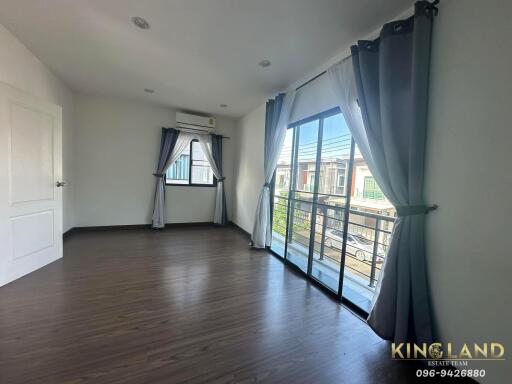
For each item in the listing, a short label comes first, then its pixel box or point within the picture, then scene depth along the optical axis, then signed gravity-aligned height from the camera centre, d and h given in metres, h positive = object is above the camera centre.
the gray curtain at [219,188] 4.99 -0.23
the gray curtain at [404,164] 1.47 +0.17
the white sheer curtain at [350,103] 1.85 +0.79
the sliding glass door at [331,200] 2.36 -0.20
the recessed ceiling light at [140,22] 1.92 +1.44
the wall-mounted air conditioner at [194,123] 4.52 +1.22
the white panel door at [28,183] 2.15 -0.15
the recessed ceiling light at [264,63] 2.50 +1.43
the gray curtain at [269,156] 3.19 +0.41
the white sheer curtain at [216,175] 4.93 +0.09
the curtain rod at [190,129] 4.65 +1.06
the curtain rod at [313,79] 2.51 +1.33
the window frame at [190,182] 4.84 -0.13
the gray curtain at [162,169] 4.54 +0.16
